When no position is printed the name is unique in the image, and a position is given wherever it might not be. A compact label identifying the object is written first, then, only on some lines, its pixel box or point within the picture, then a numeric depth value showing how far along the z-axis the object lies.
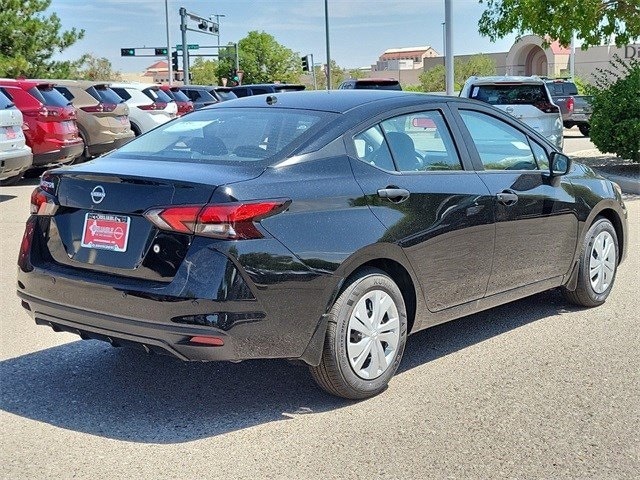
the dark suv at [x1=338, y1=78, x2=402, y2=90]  22.25
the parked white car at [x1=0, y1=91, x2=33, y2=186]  12.75
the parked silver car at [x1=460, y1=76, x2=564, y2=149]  16.45
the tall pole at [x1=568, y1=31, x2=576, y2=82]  56.72
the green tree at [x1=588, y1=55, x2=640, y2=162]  15.30
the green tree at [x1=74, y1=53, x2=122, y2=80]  65.83
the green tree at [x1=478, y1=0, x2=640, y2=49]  16.09
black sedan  4.20
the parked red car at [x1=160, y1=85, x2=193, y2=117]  23.62
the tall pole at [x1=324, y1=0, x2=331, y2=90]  48.50
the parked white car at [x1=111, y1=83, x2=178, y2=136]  21.08
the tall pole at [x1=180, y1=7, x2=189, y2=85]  48.56
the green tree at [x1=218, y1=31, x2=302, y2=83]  90.44
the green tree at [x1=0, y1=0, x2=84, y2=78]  31.03
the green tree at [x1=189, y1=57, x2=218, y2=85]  107.39
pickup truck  28.61
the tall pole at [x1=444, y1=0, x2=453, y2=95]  20.97
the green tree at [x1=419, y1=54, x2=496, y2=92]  75.22
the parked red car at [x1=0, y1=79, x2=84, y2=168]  15.02
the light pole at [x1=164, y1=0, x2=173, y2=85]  53.85
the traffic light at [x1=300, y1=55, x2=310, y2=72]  56.19
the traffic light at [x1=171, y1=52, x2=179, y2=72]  54.91
